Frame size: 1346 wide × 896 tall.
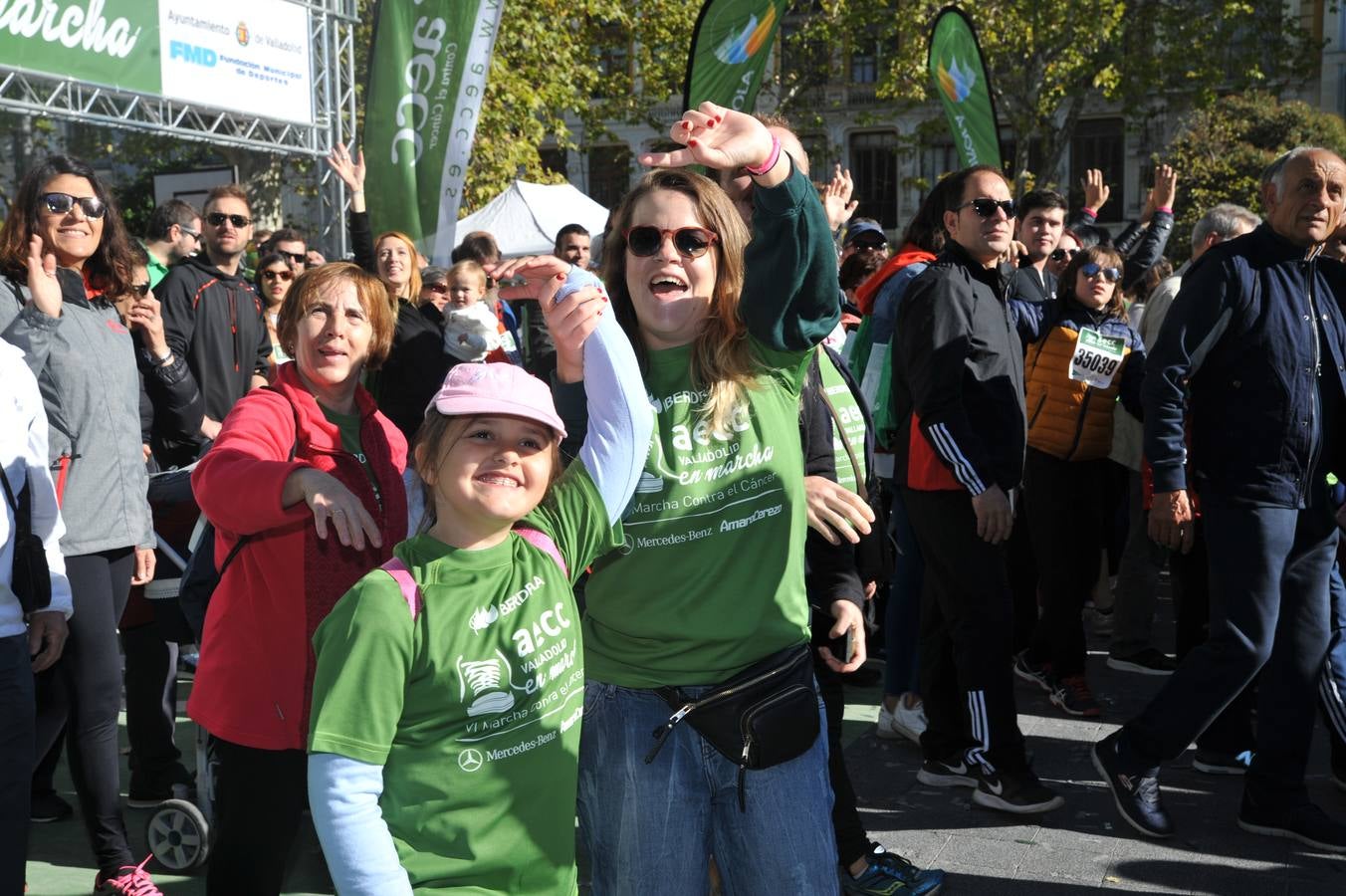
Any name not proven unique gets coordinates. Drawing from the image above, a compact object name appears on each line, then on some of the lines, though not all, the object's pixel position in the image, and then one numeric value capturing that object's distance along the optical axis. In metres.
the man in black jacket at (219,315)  5.98
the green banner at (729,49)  8.50
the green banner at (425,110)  8.64
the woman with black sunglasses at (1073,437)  5.98
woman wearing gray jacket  3.83
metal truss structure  12.29
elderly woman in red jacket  3.11
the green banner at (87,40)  11.14
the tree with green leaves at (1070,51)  26.09
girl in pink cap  2.02
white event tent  15.91
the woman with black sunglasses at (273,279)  7.24
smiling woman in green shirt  2.48
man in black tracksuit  4.52
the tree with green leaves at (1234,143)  26.09
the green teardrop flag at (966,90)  9.05
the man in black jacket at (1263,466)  4.20
